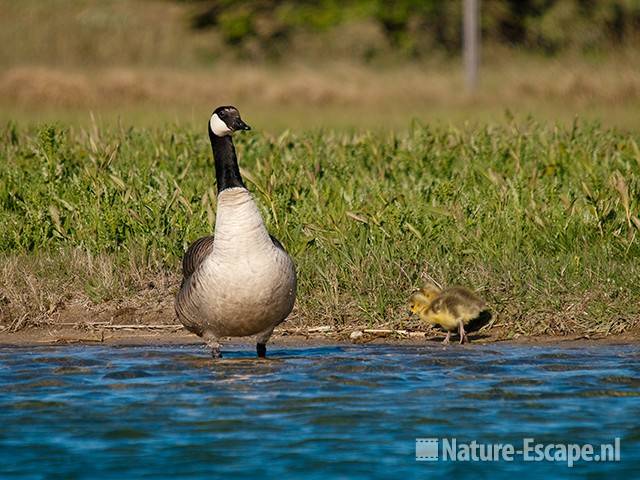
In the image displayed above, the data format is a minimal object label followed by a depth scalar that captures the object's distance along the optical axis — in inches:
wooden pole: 2361.0
